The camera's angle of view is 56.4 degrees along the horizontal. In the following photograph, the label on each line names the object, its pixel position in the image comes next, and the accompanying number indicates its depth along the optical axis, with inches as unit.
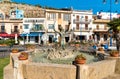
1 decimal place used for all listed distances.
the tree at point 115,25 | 719.3
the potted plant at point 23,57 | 191.4
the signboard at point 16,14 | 1158.2
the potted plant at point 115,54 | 215.1
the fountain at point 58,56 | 257.6
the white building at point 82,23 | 1192.0
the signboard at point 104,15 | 1291.9
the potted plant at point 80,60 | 171.3
